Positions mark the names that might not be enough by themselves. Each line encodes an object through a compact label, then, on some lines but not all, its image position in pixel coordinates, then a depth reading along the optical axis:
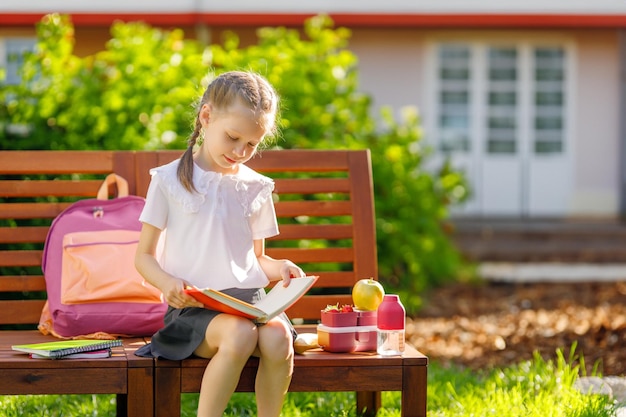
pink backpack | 5.34
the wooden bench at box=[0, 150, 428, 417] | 5.74
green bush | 8.17
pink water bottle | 4.84
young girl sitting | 4.62
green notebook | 4.66
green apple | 5.02
